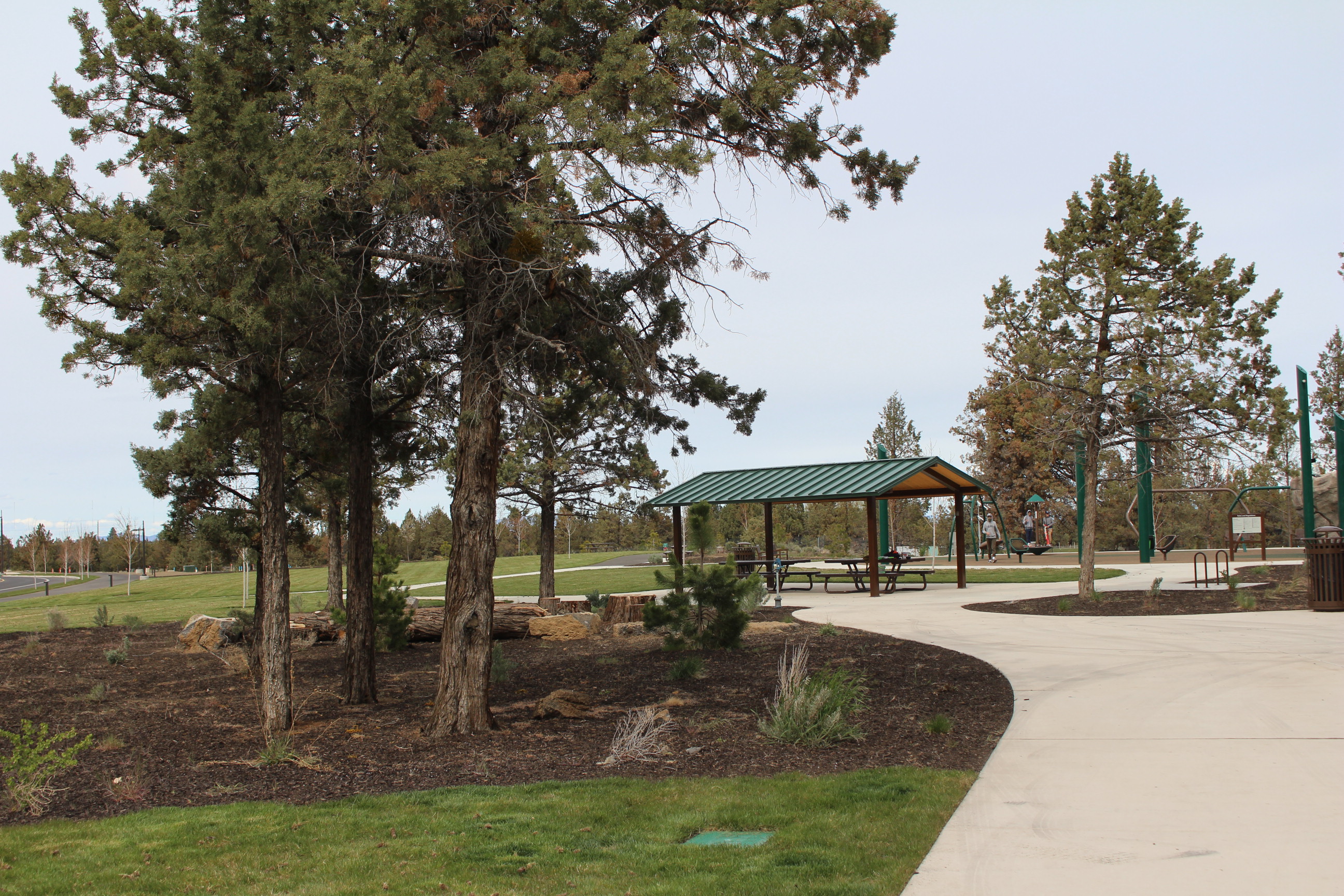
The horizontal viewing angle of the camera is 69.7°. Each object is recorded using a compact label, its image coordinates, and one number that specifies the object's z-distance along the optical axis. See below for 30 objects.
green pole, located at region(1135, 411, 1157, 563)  27.56
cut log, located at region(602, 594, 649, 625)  16.20
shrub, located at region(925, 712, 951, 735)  7.14
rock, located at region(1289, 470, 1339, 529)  29.06
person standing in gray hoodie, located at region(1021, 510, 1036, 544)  35.94
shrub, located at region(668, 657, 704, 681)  10.11
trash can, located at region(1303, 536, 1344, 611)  14.23
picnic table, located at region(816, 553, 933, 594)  22.57
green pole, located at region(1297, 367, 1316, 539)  22.80
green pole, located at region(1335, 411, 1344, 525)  22.53
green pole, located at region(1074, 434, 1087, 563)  27.93
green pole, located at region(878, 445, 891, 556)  34.66
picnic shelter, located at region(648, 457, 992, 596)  21.23
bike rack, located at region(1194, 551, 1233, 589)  18.56
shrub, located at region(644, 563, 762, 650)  11.97
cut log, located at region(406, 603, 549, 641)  14.80
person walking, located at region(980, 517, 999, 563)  34.81
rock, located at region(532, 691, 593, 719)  8.39
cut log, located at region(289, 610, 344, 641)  14.83
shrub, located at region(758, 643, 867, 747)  6.98
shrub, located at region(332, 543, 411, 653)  13.06
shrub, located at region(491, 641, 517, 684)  10.60
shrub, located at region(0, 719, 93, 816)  5.66
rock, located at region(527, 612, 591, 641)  15.14
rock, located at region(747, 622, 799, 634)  14.77
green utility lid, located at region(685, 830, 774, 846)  4.75
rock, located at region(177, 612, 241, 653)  14.33
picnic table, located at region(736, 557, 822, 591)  22.14
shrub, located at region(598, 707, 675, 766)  6.76
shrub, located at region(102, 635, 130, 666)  12.67
